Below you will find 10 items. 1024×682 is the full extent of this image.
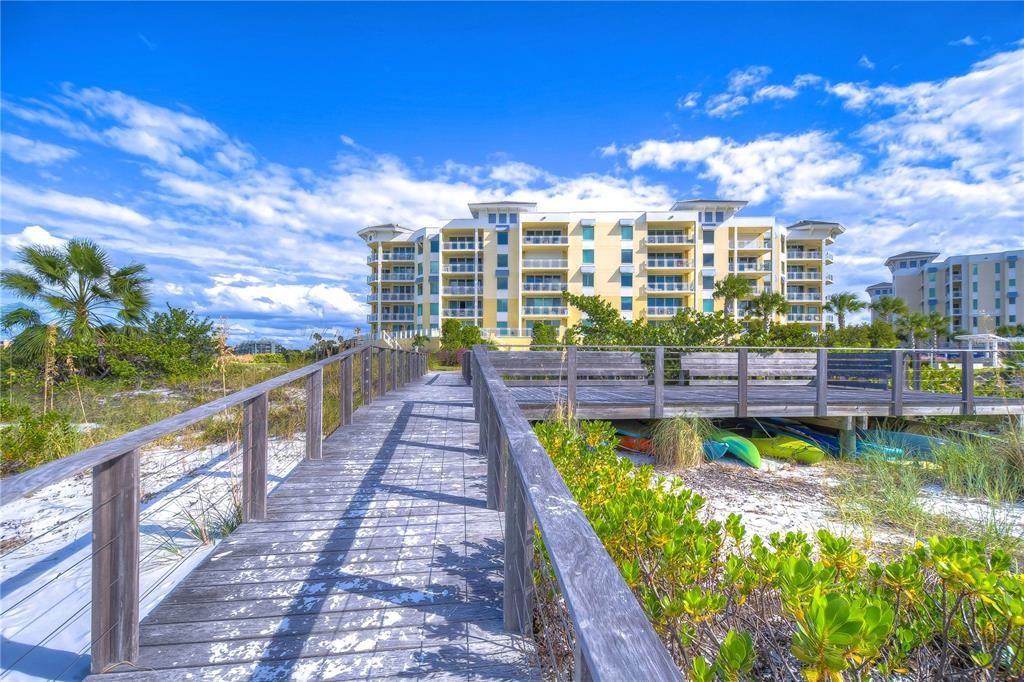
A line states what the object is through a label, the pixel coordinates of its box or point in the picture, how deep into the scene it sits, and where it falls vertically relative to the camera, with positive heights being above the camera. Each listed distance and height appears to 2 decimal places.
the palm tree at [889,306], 46.45 +3.29
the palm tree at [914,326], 43.47 +1.31
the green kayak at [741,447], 7.31 -1.70
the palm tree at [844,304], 47.56 +3.55
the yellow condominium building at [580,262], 44.69 +7.49
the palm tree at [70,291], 12.03 +1.30
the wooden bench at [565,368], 9.12 -0.56
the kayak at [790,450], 7.59 -1.80
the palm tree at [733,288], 40.69 +4.42
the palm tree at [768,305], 38.12 +2.87
